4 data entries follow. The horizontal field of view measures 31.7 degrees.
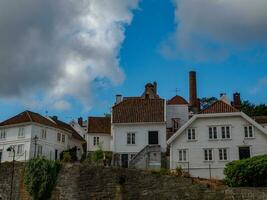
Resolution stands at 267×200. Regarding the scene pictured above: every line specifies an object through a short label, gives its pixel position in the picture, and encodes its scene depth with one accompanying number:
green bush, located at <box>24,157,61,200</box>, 33.91
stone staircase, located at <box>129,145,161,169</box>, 44.97
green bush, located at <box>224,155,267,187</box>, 29.89
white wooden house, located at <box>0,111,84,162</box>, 53.81
